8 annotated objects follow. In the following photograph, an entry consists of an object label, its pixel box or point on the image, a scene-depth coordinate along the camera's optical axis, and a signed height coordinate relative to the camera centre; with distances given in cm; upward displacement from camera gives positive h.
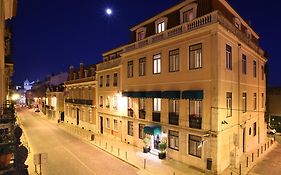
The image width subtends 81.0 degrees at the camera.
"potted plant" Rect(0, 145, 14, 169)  337 -137
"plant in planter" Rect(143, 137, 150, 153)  1681 -573
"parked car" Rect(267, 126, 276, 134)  2426 -602
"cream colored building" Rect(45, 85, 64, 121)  3870 -330
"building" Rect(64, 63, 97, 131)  2749 -161
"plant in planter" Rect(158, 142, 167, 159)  1523 -562
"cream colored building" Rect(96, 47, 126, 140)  2159 -98
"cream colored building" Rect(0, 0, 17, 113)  781 +420
